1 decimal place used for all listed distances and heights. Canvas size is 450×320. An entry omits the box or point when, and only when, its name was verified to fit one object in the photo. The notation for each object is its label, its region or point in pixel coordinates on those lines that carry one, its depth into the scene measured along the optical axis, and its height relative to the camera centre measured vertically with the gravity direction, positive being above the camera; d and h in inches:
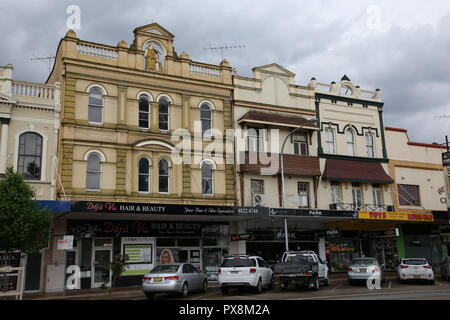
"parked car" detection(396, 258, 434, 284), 898.1 -35.5
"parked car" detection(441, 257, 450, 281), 982.4 -36.8
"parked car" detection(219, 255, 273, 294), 740.6 -27.2
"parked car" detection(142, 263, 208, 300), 692.7 -33.9
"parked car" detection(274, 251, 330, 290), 760.3 -29.5
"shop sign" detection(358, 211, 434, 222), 1123.3 +88.4
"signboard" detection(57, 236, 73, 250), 757.9 +25.6
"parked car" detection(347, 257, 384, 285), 853.8 -31.4
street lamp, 1128.8 +126.8
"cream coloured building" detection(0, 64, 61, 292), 877.2 +240.4
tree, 708.0 +65.9
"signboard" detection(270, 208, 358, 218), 1016.2 +91.7
